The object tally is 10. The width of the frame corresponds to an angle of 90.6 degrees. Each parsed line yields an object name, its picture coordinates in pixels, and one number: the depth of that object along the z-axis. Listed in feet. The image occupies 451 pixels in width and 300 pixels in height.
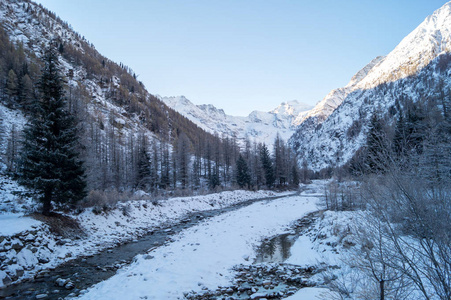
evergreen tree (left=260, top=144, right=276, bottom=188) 166.81
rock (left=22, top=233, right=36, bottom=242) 29.03
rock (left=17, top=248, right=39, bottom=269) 26.43
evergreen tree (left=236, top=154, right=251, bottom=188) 149.38
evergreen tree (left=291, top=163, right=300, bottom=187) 187.52
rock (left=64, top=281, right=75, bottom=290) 23.00
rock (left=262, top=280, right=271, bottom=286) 23.71
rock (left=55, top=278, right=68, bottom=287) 23.63
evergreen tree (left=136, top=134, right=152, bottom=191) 124.67
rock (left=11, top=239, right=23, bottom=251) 26.96
